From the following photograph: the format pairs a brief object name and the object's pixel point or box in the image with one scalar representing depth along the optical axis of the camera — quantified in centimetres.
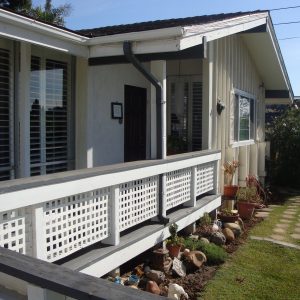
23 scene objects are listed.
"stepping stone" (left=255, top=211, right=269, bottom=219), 917
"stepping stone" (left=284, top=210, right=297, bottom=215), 964
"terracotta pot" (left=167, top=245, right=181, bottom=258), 569
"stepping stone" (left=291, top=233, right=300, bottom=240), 734
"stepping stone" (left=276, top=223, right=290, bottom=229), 820
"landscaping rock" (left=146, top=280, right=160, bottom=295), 457
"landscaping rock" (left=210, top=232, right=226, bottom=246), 658
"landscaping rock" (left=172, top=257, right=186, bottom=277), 530
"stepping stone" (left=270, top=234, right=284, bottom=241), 727
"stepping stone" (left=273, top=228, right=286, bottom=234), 776
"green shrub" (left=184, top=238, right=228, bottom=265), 585
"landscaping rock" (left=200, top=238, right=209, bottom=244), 631
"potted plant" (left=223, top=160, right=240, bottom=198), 905
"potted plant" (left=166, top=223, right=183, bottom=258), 570
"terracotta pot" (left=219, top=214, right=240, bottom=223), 795
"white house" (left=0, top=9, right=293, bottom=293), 382
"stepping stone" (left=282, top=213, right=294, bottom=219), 917
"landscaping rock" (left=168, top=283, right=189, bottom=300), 450
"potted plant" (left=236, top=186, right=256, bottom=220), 878
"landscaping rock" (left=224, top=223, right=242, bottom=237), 730
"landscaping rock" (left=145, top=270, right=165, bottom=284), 492
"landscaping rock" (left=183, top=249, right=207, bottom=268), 556
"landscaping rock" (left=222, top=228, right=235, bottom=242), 694
